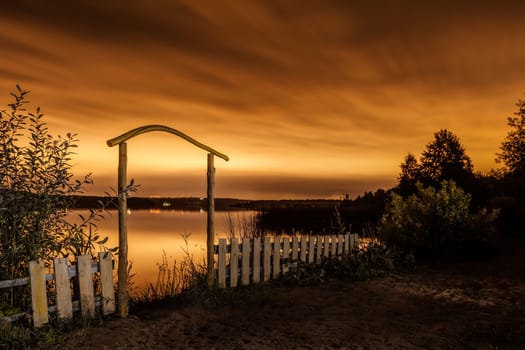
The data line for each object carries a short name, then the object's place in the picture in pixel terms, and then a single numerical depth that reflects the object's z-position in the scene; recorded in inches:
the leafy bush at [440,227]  516.4
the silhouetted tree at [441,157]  1753.2
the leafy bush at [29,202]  238.7
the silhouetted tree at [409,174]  1641.5
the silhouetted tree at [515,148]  1060.5
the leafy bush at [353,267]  381.7
